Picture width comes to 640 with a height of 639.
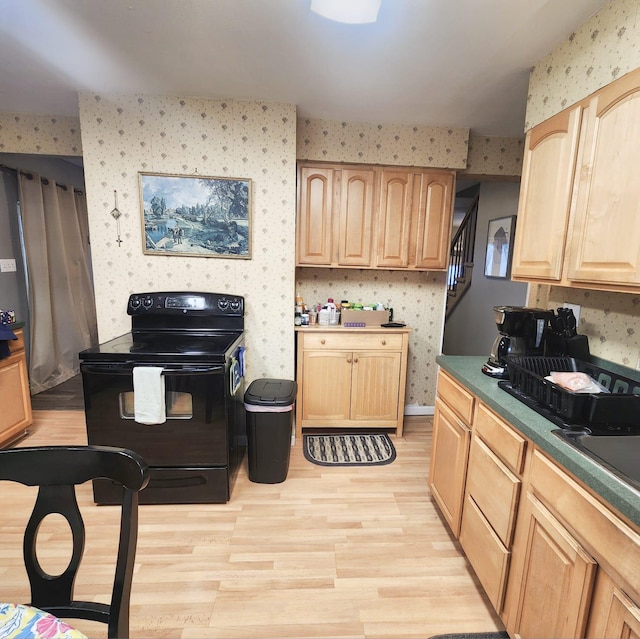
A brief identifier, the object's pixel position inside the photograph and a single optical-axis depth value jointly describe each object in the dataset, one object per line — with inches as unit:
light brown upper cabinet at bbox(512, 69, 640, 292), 46.9
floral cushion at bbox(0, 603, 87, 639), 30.5
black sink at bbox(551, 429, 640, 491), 34.8
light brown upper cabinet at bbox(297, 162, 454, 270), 106.7
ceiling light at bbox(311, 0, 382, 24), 54.6
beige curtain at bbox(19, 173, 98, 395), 137.6
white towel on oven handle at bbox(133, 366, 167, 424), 70.4
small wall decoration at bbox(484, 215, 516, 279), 129.6
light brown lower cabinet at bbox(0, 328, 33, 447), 96.5
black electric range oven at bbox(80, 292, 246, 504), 72.1
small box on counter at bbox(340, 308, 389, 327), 111.5
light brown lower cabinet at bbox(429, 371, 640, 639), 32.0
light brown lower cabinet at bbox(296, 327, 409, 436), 105.5
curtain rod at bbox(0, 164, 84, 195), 124.7
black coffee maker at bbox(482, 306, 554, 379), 62.5
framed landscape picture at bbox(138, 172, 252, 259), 95.7
